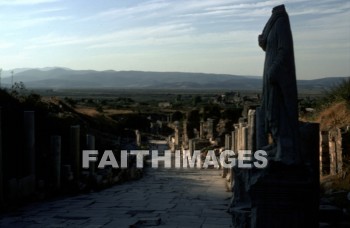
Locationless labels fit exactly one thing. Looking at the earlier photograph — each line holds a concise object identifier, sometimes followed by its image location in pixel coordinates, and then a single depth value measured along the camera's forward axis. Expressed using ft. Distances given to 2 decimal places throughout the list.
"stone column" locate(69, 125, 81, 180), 53.69
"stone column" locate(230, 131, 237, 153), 67.36
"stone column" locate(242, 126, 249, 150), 49.65
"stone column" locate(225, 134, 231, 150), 76.03
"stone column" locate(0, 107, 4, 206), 41.34
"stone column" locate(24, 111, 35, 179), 47.47
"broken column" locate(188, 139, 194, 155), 105.50
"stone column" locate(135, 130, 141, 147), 136.87
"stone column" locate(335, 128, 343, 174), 45.32
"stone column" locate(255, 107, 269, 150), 24.98
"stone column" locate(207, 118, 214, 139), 123.82
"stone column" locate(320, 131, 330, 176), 49.83
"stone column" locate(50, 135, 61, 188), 49.49
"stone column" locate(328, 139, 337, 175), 47.32
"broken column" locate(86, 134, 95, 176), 59.36
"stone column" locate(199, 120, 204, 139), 131.81
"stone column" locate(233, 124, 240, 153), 62.03
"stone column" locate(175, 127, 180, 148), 133.67
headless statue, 23.17
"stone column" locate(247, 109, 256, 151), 43.78
